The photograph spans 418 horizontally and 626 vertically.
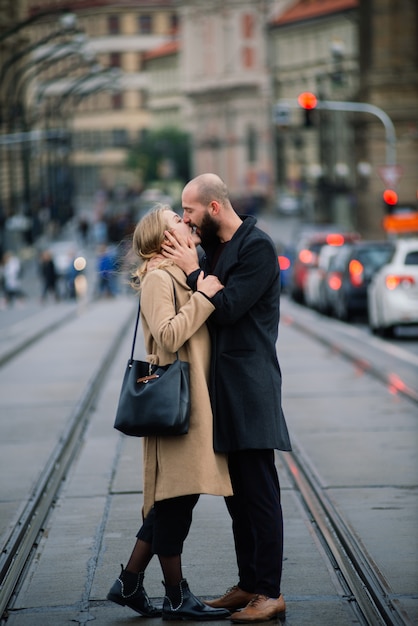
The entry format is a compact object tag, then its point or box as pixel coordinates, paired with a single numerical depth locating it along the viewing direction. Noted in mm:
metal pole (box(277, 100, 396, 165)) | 46291
